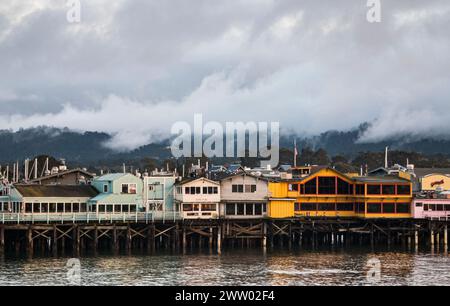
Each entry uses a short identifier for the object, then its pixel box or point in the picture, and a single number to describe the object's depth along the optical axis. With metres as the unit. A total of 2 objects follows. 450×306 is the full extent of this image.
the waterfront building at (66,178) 115.94
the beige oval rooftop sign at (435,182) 120.00
